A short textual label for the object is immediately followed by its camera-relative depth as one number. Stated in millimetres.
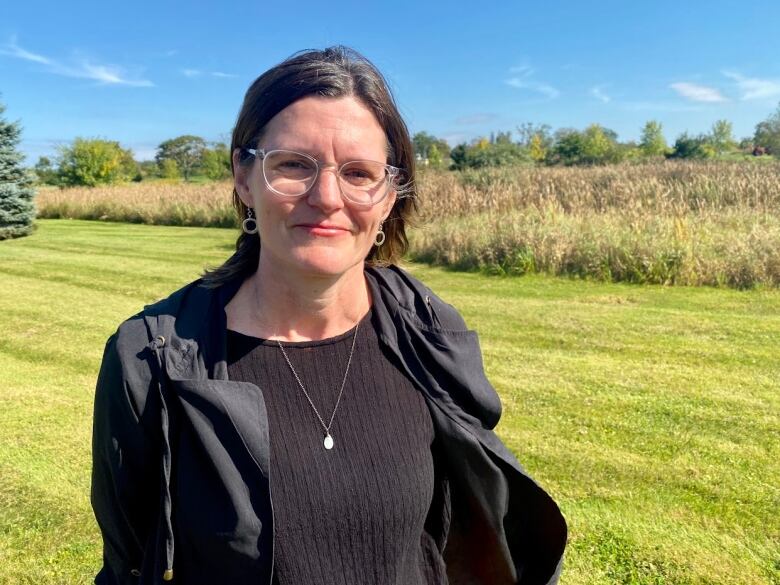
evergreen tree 17938
